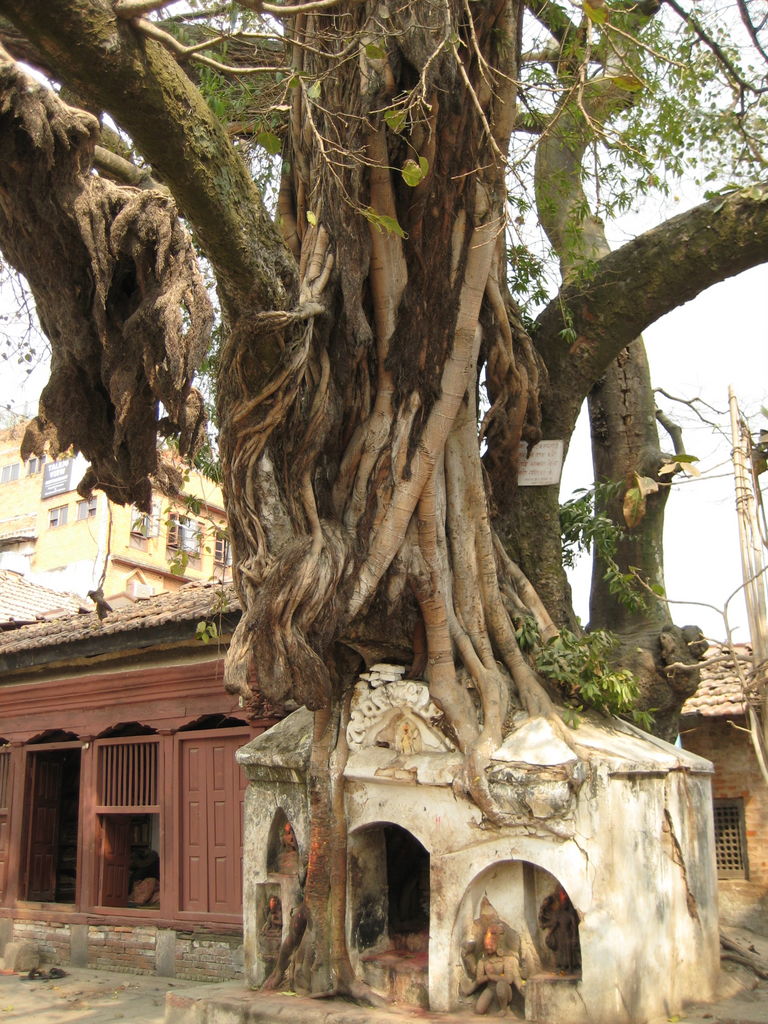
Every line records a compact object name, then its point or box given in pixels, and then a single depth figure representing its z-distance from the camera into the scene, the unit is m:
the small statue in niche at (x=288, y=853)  6.86
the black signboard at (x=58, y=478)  29.02
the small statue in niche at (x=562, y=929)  5.80
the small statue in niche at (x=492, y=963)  5.66
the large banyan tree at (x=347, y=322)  5.31
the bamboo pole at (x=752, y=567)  6.89
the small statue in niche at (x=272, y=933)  6.62
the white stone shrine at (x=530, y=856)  5.58
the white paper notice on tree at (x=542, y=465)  7.59
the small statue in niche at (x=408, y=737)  6.32
